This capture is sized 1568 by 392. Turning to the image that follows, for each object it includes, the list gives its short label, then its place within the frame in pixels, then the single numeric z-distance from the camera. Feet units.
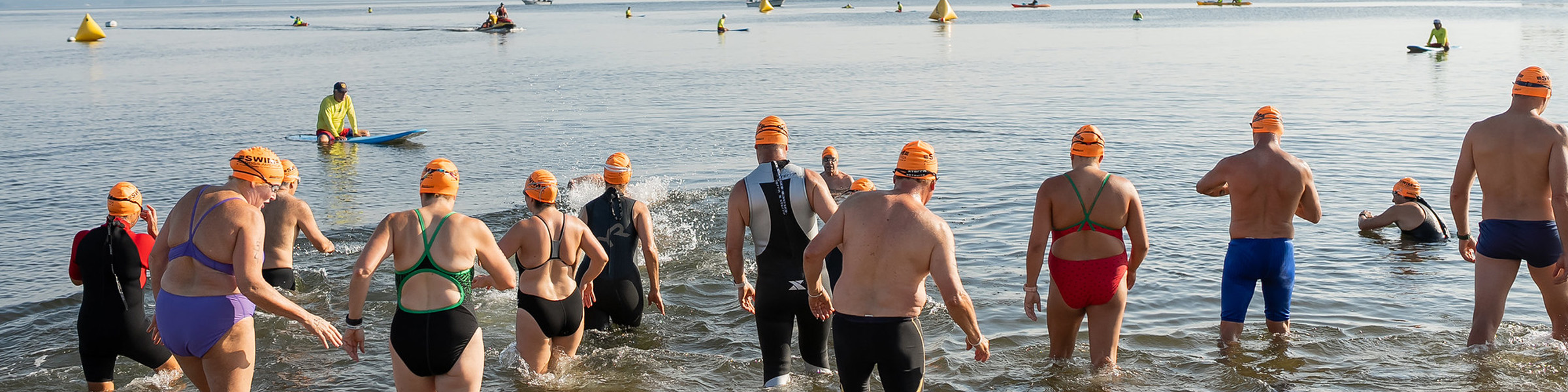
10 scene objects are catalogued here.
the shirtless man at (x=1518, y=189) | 20.71
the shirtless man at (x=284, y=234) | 25.91
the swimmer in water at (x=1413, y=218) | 36.19
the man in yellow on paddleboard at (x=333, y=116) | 64.13
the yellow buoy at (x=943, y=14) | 261.03
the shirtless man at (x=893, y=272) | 16.06
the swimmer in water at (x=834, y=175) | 29.40
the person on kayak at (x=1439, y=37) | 124.98
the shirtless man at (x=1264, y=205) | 21.71
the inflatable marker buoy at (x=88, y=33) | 213.05
